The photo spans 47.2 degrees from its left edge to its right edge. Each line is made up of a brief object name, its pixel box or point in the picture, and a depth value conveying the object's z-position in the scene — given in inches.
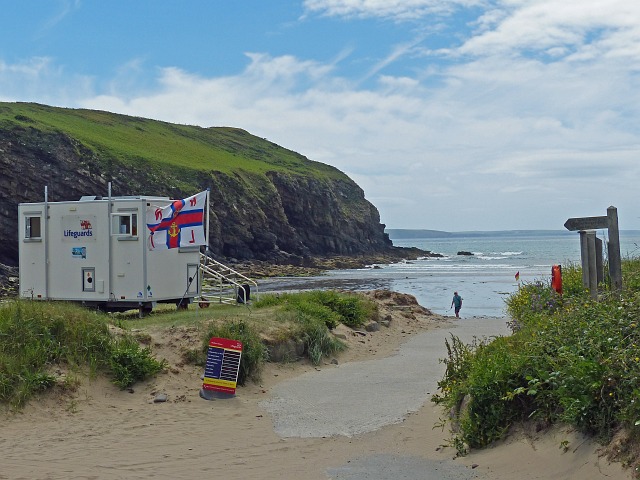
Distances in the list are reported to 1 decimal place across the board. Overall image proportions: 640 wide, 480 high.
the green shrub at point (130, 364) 472.1
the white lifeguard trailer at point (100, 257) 733.3
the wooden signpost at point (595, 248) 400.5
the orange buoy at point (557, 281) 446.3
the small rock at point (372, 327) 774.2
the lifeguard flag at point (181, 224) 644.7
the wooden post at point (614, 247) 400.5
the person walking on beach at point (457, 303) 1186.6
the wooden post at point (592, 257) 399.5
